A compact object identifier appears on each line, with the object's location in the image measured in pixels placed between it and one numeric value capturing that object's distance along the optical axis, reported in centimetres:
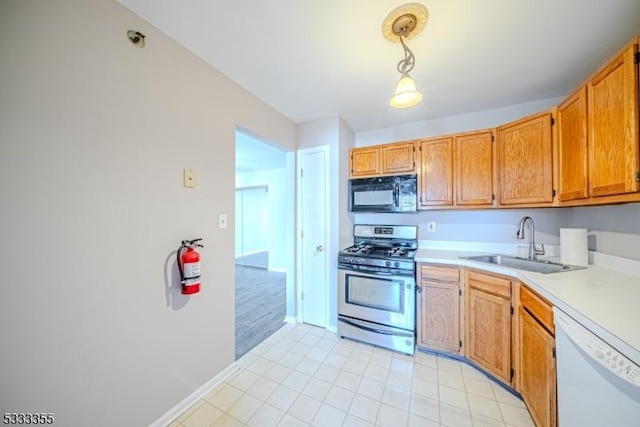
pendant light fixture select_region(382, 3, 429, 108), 121
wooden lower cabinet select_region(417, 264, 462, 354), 198
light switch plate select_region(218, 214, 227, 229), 179
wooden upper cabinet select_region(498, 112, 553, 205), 179
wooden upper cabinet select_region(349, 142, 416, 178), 249
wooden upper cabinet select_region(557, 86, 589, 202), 142
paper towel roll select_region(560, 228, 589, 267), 171
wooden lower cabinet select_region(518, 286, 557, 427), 120
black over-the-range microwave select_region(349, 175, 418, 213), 244
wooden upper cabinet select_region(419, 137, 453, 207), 231
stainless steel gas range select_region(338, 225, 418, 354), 208
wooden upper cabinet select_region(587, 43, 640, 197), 108
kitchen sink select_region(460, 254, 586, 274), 173
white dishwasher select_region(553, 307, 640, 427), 72
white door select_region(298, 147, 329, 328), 261
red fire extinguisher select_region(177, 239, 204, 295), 142
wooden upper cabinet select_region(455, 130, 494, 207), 215
